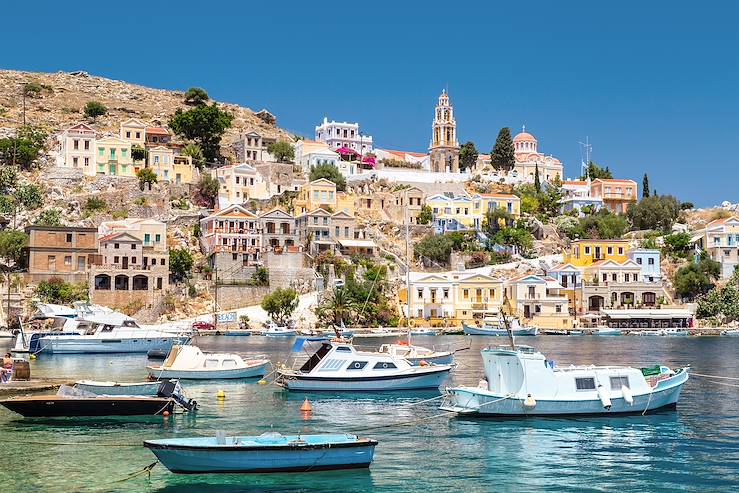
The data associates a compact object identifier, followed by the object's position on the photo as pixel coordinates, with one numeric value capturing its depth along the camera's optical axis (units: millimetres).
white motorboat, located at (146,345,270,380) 45750
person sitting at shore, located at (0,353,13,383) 39250
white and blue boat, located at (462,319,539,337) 94000
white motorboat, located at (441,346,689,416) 32938
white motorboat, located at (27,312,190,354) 64312
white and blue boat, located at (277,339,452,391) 40812
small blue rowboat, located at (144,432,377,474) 23078
